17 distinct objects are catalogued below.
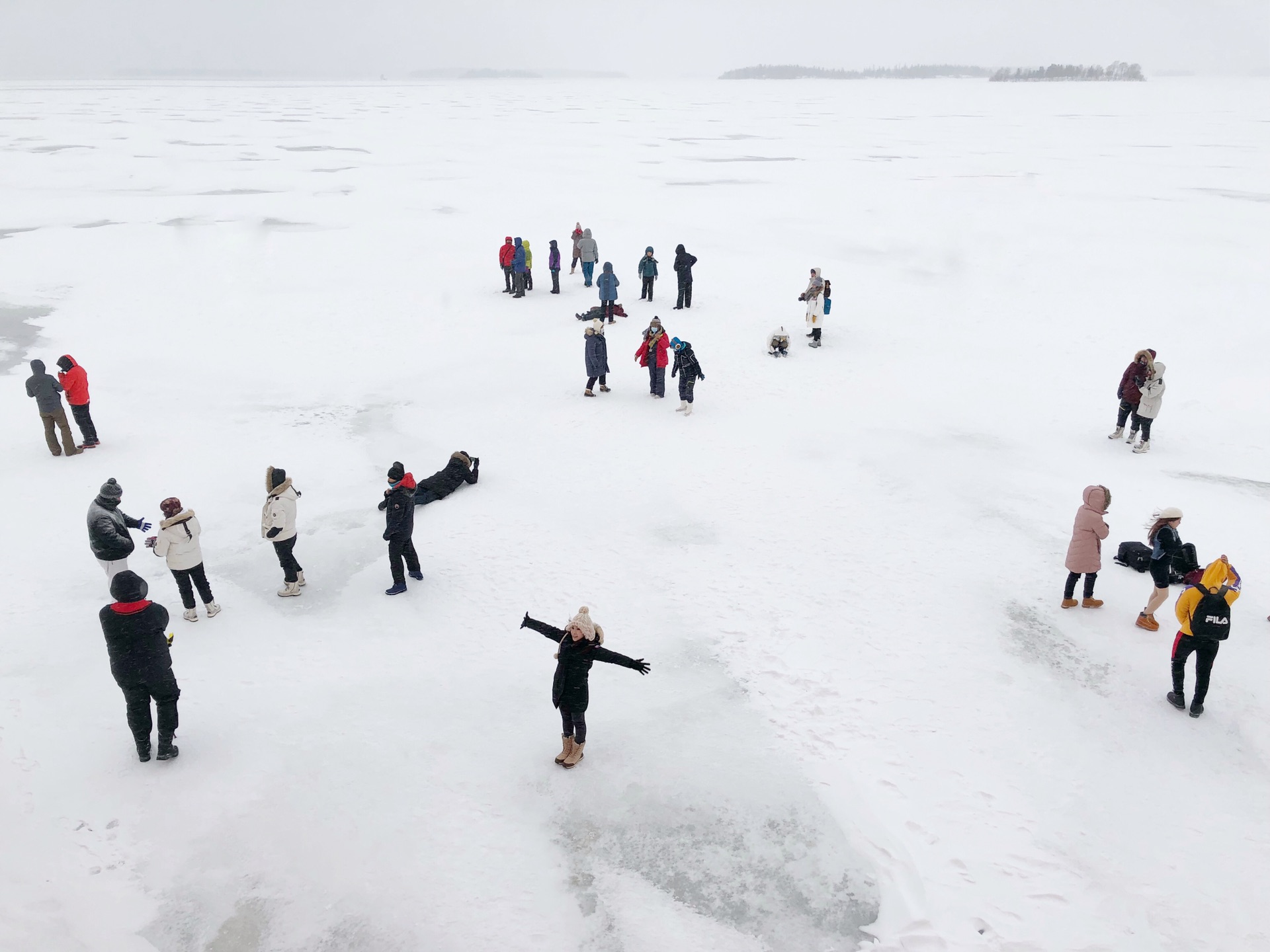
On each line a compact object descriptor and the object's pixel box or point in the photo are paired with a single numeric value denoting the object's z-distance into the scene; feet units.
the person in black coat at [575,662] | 17.80
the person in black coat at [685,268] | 56.65
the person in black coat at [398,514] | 25.07
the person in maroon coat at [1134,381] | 36.27
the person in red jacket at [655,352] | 42.37
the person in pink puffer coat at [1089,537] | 23.62
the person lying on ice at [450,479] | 32.14
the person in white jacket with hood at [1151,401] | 36.32
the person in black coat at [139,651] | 17.11
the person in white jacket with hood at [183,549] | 22.97
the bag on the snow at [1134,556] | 27.17
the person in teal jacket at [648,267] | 58.13
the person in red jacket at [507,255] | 60.34
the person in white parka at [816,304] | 50.83
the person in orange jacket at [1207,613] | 19.35
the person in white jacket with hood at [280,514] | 24.49
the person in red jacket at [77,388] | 34.56
